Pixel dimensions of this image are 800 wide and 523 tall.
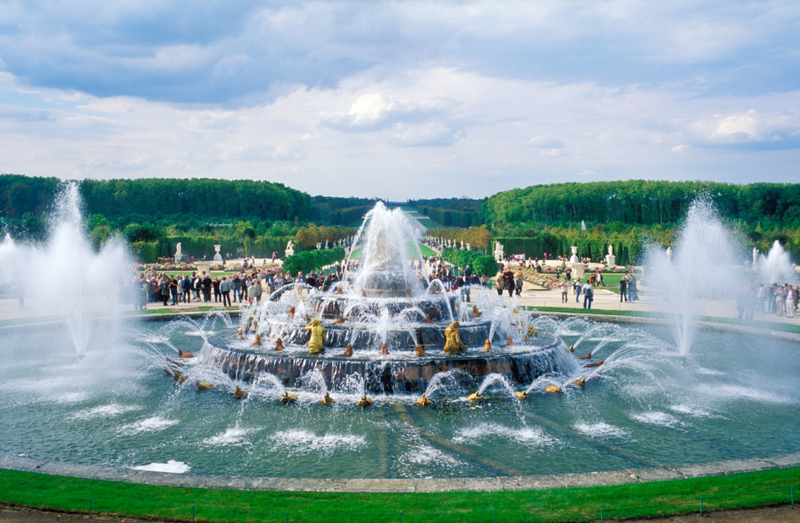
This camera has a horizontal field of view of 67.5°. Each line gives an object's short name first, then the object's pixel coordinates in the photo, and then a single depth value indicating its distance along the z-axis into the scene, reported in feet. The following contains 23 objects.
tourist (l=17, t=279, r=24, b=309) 97.71
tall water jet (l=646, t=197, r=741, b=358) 80.18
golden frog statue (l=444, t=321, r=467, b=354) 51.50
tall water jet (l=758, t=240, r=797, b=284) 169.60
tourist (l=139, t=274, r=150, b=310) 94.41
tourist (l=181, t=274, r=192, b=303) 103.04
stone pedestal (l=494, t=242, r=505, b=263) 216.54
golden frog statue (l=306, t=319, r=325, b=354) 51.93
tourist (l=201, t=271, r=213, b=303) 99.96
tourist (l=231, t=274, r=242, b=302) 100.37
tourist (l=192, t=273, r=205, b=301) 104.27
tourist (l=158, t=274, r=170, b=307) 98.17
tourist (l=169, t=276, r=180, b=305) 99.60
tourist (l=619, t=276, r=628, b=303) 103.40
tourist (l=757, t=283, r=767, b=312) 90.78
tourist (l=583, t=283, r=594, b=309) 94.02
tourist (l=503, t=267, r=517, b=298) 108.88
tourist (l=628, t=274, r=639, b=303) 106.22
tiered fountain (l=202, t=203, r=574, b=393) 48.88
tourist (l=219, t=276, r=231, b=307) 93.40
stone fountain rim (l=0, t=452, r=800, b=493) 28.30
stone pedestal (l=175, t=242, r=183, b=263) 230.77
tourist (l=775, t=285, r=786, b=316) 89.24
